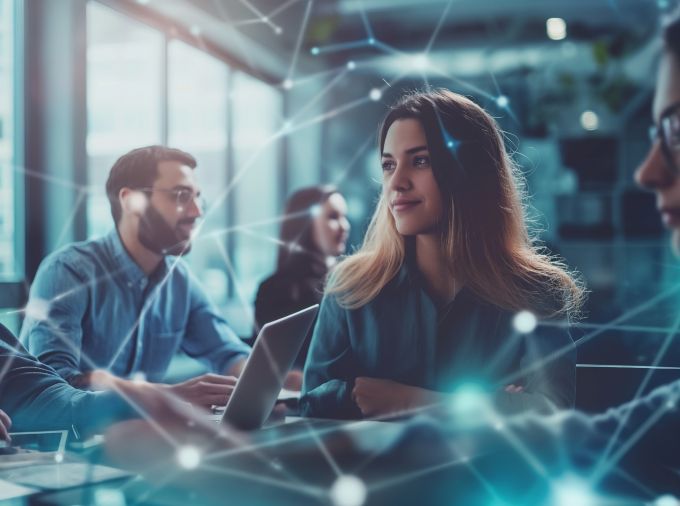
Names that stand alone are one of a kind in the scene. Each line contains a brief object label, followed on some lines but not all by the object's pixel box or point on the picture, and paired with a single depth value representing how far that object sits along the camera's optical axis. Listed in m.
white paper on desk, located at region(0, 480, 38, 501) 0.76
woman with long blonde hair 1.36
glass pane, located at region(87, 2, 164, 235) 2.54
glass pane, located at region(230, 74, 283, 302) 4.07
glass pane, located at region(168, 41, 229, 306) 3.01
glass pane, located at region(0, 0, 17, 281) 2.10
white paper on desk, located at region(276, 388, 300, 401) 1.46
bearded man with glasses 1.76
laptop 0.97
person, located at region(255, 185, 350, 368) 2.65
